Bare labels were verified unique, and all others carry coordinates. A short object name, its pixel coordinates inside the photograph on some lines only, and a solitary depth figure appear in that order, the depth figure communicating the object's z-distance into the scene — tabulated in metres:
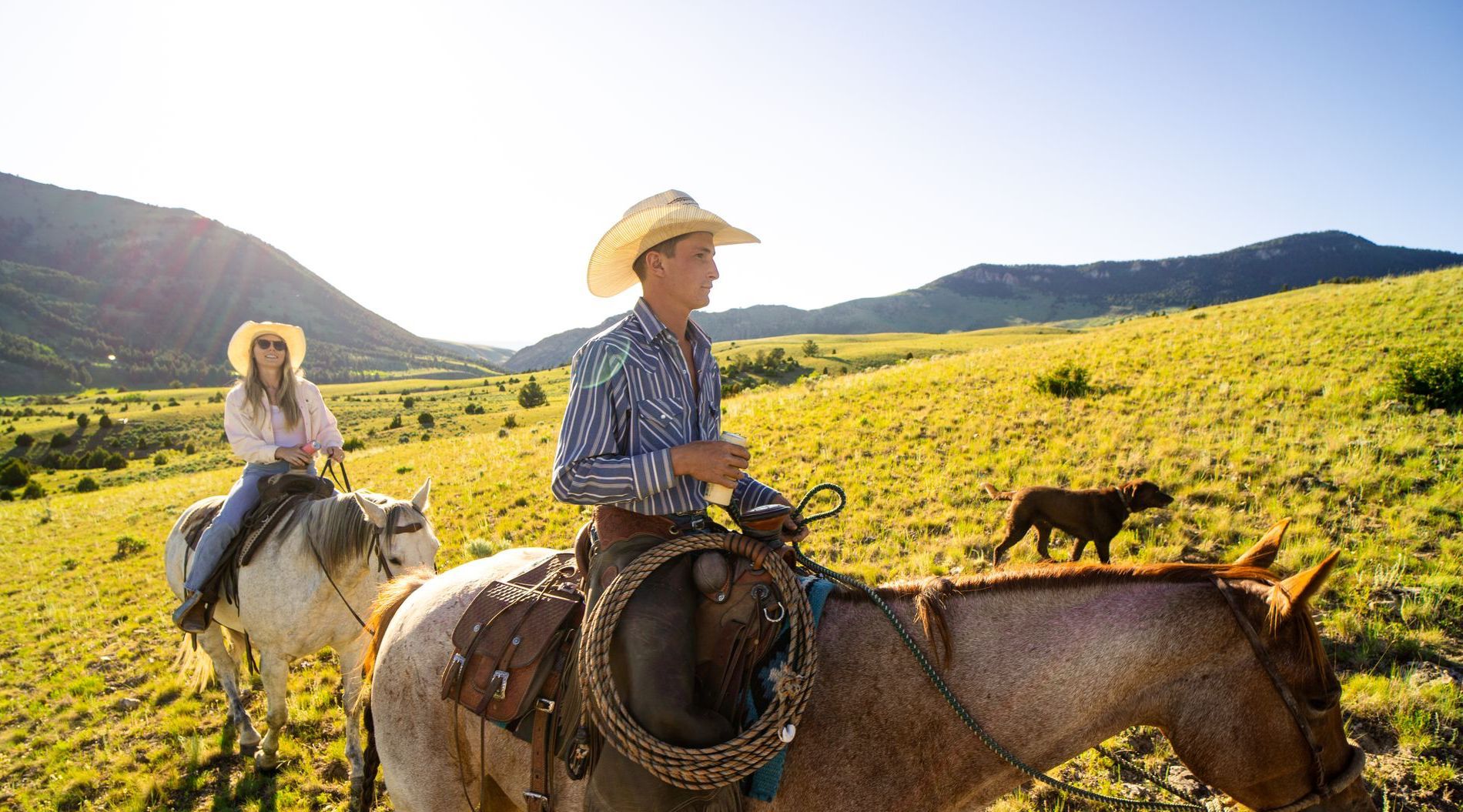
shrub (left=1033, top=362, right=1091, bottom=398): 13.20
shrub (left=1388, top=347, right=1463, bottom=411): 8.88
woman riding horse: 5.04
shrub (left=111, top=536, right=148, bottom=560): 13.25
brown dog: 6.65
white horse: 4.80
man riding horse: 2.01
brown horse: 2.01
